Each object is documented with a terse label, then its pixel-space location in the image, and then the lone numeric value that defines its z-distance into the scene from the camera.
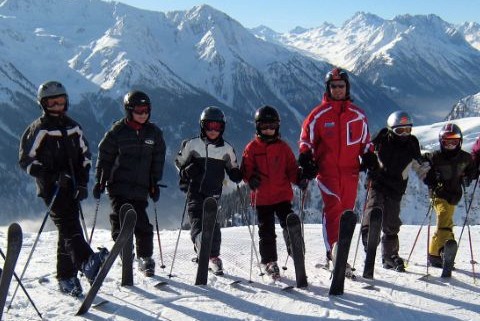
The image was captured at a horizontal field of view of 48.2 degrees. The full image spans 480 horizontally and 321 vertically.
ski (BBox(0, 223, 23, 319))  4.66
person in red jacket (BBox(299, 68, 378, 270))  6.57
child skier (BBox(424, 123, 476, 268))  7.35
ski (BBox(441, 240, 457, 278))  6.43
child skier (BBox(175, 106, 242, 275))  6.88
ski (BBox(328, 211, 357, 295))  5.52
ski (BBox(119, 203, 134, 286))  5.94
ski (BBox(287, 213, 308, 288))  5.82
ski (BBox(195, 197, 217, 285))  5.96
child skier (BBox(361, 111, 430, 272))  7.11
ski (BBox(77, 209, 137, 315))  5.13
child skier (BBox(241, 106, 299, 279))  6.77
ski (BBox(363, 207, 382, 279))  6.03
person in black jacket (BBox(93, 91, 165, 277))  6.49
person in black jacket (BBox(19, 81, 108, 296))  5.81
